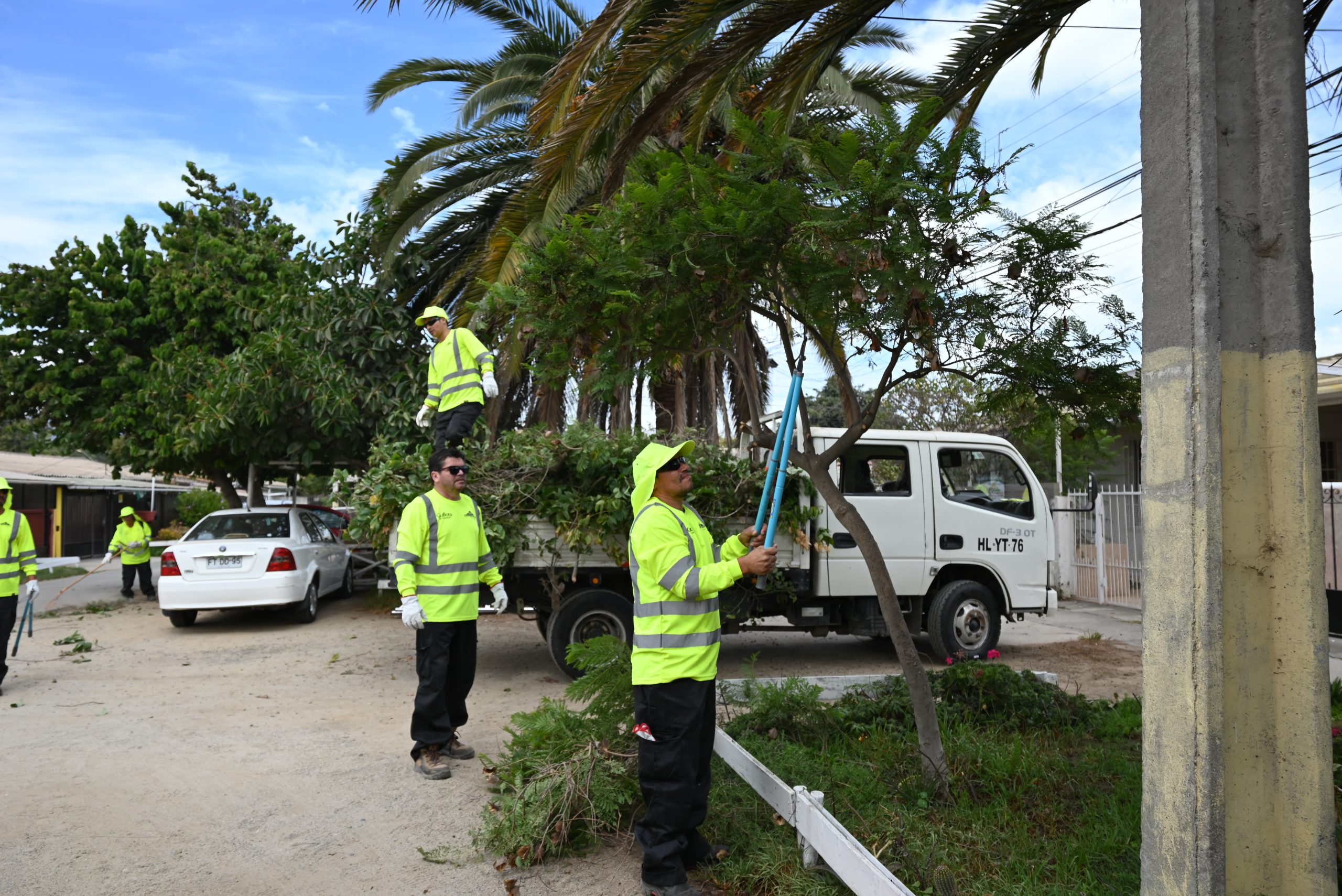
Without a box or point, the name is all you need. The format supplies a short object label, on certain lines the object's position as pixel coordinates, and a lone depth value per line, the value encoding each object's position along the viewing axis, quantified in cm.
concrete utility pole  274
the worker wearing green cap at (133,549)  1564
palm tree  1248
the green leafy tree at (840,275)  441
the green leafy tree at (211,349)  1330
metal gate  1391
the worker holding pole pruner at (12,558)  836
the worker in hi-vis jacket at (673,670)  408
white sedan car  1167
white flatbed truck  844
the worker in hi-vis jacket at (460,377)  827
